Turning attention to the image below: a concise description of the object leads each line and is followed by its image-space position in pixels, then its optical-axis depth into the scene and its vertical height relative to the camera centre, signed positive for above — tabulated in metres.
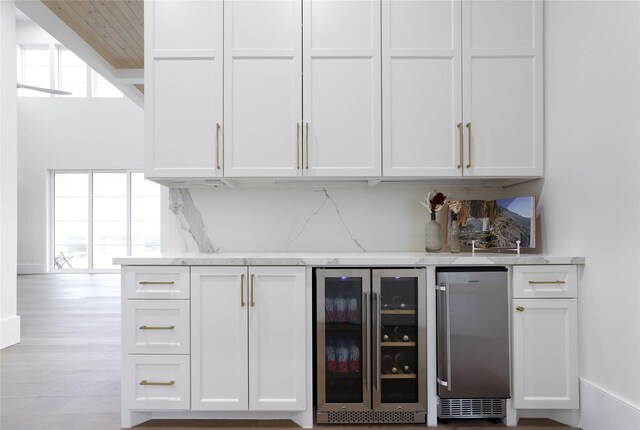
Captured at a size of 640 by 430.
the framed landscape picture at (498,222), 2.30 -0.03
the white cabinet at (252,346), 2.08 -0.69
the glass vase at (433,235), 2.50 -0.12
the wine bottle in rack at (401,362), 2.13 -0.79
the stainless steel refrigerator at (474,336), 2.06 -0.63
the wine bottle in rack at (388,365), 2.13 -0.81
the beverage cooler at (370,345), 2.09 -0.69
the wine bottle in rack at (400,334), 2.12 -0.64
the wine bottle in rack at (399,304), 2.12 -0.47
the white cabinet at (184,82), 2.27 +0.78
